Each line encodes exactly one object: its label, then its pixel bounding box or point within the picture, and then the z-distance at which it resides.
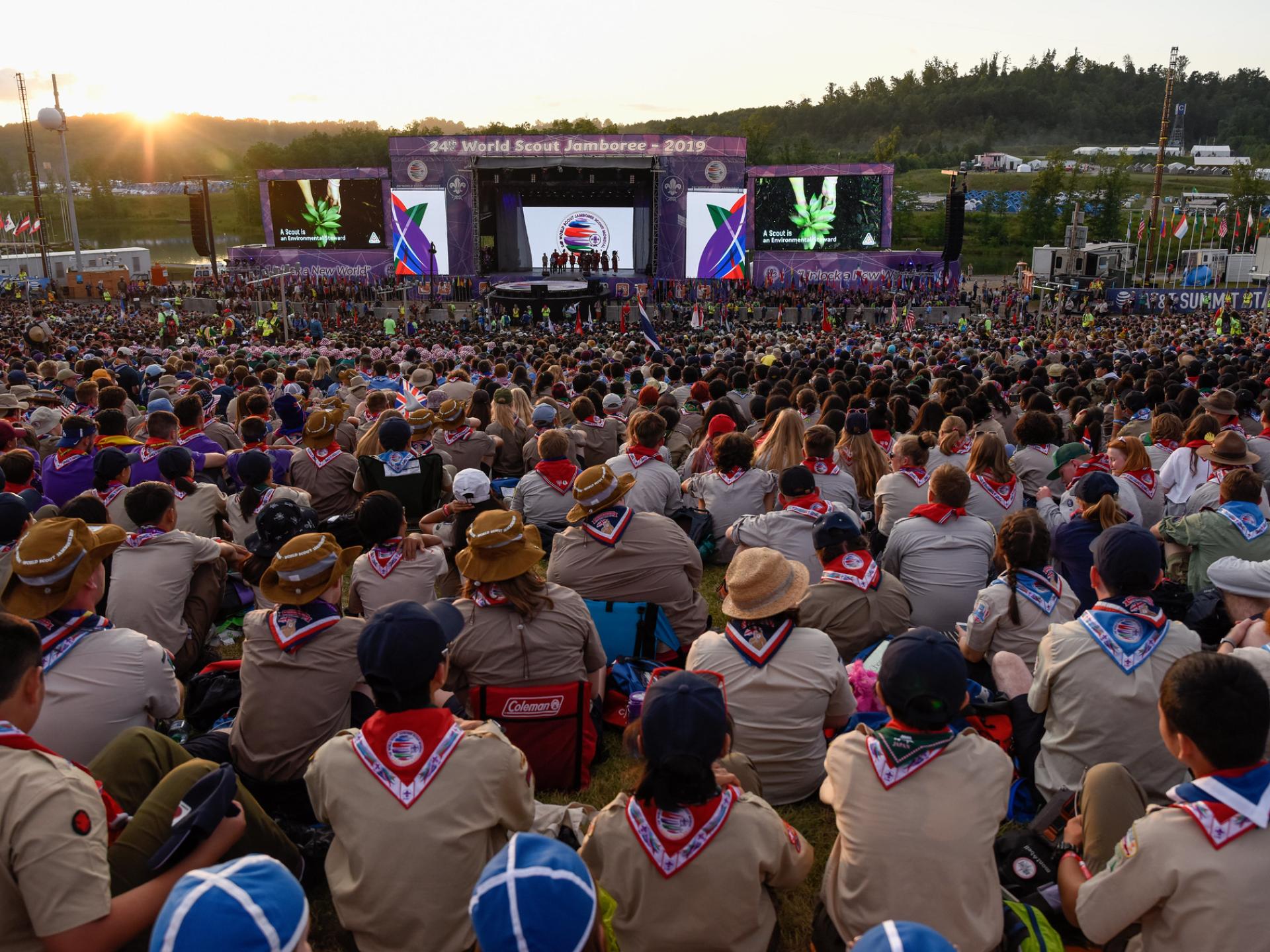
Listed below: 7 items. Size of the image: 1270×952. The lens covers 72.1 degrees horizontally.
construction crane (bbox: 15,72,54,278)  36.83
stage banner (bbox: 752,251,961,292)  37.38
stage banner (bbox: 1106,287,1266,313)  35.62
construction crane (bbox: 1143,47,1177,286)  33.69
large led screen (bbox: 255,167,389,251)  38.59
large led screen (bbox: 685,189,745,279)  35.72
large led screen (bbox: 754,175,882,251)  36.94
